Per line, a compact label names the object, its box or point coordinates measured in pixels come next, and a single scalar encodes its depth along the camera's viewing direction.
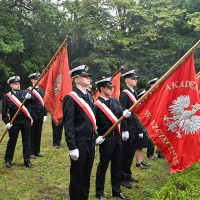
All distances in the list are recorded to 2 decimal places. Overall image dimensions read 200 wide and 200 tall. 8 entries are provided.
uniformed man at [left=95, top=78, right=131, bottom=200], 4.49
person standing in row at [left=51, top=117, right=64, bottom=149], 8.45
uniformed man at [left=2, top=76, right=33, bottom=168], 6.09
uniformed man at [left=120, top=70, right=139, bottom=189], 5.32
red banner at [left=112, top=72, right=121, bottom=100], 9.37
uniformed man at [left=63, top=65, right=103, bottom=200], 3.51
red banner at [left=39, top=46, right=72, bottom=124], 5.17
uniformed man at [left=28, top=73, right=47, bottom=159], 7.11
